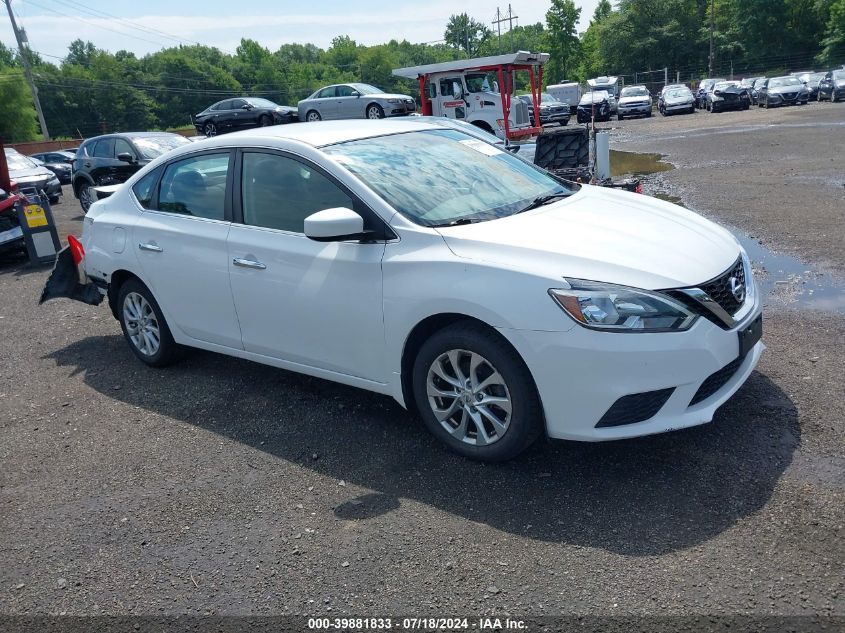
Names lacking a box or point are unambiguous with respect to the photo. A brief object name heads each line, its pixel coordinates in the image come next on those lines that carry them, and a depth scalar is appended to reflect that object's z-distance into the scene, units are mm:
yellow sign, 10812
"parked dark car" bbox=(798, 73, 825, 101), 38438
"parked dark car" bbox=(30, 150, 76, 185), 30844
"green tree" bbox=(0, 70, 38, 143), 77000
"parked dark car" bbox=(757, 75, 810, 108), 36750
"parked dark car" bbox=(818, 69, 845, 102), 35781
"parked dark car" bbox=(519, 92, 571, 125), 37062
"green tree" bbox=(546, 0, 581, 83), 78562
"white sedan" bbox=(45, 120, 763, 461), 3475
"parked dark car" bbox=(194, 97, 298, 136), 28562
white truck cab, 22875
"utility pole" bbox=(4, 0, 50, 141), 48094
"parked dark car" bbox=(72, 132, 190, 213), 14703
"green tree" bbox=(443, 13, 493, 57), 141500
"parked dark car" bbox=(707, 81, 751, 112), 36969
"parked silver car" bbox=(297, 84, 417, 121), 26906
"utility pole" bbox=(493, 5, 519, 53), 97688
